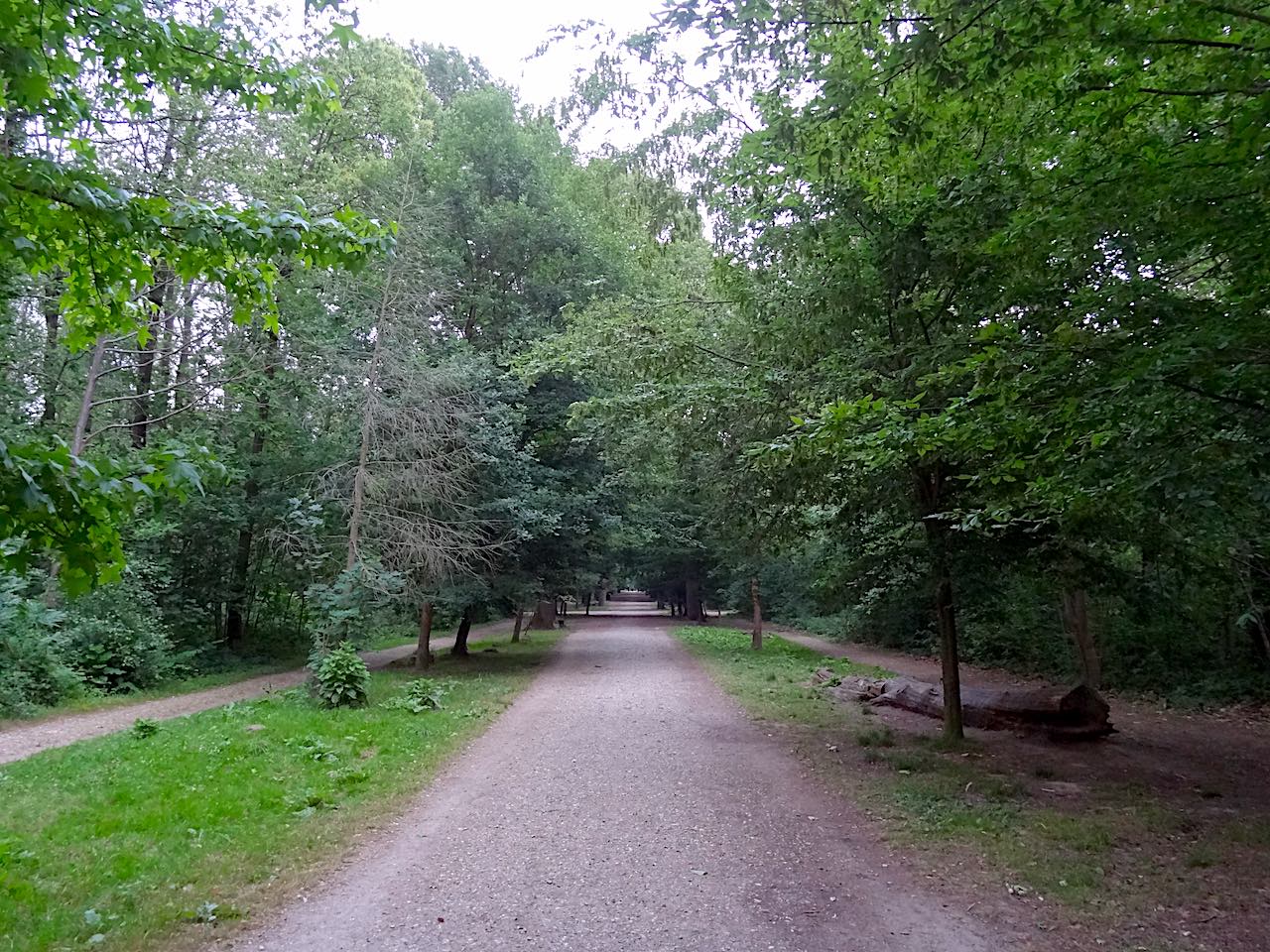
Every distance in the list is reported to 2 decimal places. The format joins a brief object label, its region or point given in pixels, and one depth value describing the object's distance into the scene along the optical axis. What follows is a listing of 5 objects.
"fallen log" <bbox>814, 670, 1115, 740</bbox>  9.88
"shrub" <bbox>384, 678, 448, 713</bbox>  11.95
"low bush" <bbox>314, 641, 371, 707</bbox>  11.91
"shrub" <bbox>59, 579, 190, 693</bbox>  13.86
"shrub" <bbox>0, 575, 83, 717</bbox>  11.55
